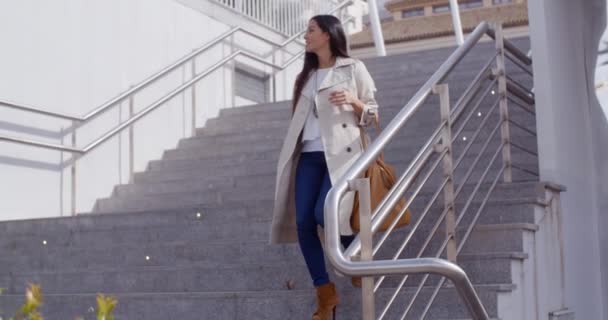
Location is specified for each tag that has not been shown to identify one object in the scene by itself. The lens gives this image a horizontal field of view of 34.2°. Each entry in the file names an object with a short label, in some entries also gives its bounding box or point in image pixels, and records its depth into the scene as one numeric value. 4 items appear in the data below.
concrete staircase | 5.13
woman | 4.94
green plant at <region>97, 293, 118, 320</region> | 1.83
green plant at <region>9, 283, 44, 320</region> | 1.83
